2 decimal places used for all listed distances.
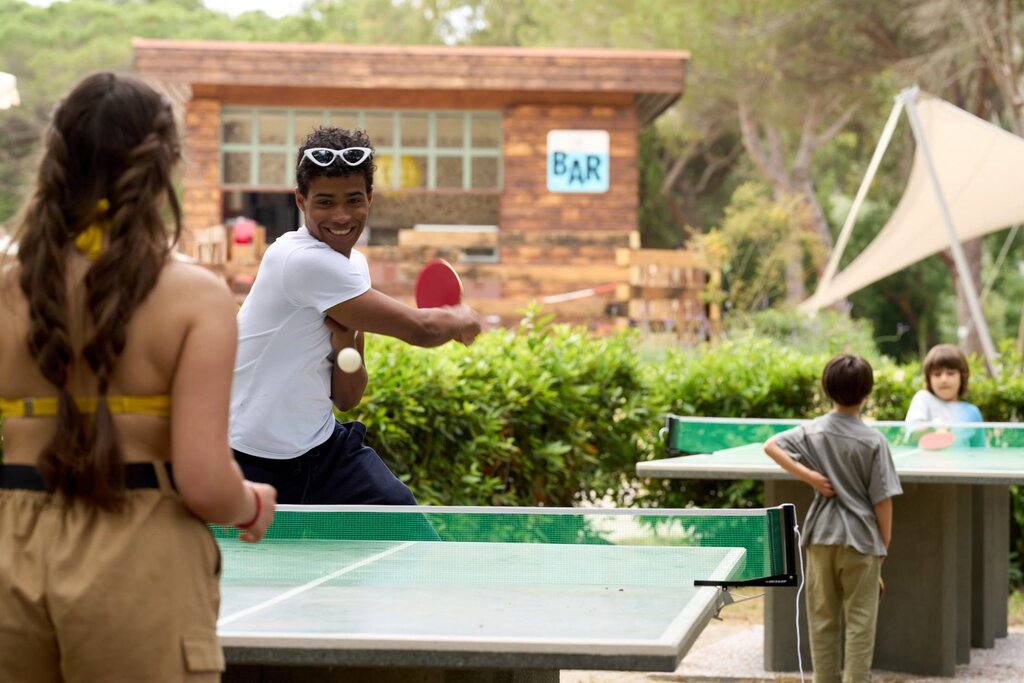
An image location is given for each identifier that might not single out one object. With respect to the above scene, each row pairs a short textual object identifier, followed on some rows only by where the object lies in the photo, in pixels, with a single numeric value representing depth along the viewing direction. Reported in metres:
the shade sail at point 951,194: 19.42
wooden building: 21.23
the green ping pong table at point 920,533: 7.02
